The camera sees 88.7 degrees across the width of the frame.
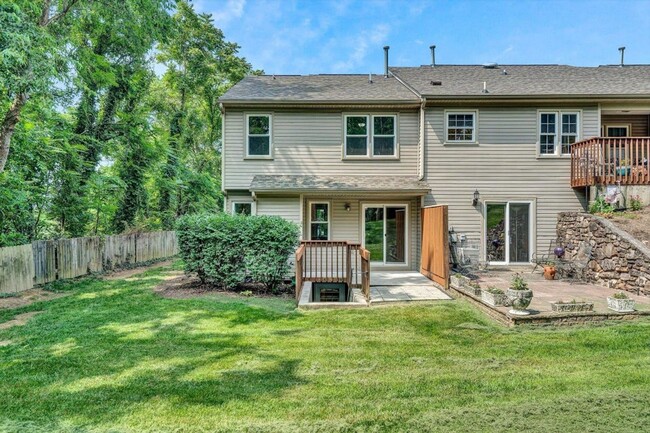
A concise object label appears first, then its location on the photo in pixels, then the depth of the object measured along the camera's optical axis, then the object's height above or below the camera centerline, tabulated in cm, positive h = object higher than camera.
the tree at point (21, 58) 659 +334
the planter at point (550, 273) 892 -152
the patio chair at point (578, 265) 859 -128
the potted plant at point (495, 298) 611 -151
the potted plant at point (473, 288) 683 -151
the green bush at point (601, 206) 924 +30
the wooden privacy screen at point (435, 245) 810 -77
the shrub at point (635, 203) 910 +38
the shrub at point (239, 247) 805 -76
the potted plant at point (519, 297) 554 -135
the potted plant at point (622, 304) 562 -148
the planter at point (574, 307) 564 -154
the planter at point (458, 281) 734 -148
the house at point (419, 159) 1028 +184
